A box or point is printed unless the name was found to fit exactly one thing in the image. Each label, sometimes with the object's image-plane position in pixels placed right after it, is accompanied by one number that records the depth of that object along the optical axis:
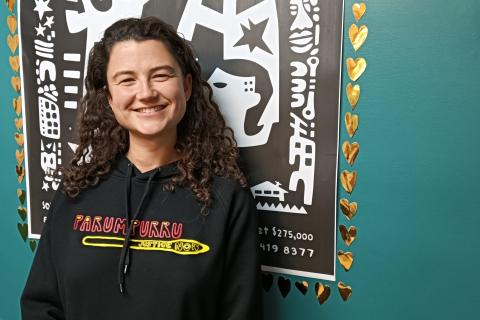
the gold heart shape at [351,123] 1.04
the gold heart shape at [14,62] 1.43
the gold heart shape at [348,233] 1.08
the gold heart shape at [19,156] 1.46
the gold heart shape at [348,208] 1.07
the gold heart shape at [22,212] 1.48
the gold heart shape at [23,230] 1.48
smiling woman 1.00
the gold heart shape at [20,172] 1.46
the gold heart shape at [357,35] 1.01
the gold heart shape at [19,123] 1.45
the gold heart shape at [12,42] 1.42
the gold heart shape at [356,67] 1.02
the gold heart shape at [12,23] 1.42
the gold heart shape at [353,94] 1.04
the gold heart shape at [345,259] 1.09
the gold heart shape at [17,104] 1.44
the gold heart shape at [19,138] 1.46
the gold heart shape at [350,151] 1.05
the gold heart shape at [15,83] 1.43
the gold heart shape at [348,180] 1.06
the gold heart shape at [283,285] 1.17
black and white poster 1.07
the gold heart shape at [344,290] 1.10
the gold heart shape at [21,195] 1.47
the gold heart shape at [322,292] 1.12
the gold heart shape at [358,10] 1.01
